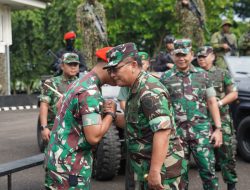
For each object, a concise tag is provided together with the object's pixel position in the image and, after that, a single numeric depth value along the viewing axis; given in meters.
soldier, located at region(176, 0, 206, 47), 11.51
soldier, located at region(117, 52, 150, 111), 5.10
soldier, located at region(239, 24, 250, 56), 9.58
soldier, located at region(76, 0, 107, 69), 10.70
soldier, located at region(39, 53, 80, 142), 5.41
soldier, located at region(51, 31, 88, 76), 7.39
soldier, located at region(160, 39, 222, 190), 4.63
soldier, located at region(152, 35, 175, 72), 8.22
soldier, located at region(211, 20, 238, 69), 9.55
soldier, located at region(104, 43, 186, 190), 3.05
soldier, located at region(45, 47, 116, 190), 3.11
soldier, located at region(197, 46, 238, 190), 5.33
